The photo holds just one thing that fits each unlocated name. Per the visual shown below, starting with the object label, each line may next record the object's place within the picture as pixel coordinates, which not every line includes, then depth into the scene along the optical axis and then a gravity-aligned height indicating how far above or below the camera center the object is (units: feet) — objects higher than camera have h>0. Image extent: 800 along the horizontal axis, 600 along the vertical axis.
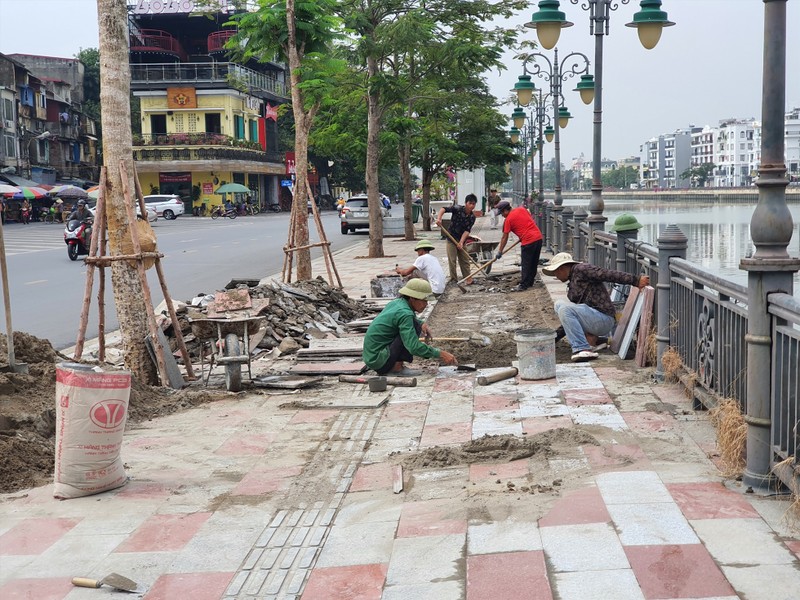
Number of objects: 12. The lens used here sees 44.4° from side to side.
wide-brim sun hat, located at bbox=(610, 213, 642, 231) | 34.88 -1.06
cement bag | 18.67 -4.20
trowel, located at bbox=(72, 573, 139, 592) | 14.65 -5.63
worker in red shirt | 57.21 -2.28
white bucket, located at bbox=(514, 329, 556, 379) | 28.48 -4.58
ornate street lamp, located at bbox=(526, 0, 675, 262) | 46.52 +8.17
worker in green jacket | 29.68 -4.16
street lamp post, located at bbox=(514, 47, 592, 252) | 80.84 +8.57
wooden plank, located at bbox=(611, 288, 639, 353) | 31.17 -4.17
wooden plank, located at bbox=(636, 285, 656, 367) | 29.60 -3.97
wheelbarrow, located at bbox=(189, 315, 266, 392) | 31.55 -4.17
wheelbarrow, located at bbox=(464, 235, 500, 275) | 73.41 -4.04
